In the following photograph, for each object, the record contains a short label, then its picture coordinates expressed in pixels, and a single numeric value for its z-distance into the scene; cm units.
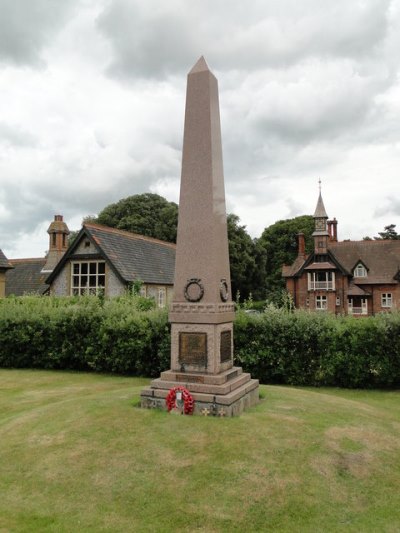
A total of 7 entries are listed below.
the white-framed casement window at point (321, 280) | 4250
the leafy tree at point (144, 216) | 4872
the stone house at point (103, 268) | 2572
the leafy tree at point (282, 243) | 6025
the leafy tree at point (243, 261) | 4709
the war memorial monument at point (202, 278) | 841
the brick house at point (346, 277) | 4181
